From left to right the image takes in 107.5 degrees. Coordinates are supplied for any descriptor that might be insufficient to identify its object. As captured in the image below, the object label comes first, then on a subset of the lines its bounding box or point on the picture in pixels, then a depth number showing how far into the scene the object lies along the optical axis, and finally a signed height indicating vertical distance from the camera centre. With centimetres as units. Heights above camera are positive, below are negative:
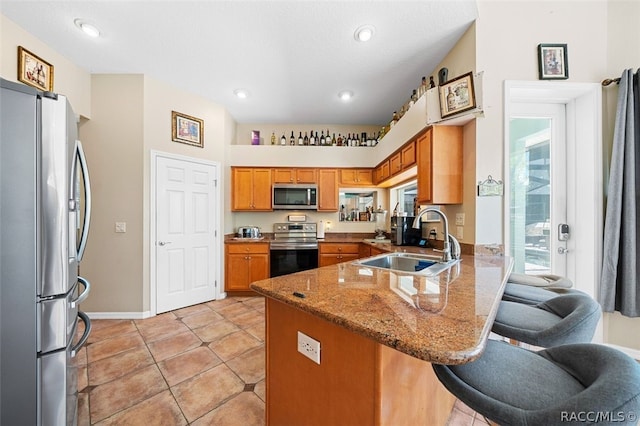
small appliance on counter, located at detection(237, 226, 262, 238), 394 -34
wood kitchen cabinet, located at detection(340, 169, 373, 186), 402 +61
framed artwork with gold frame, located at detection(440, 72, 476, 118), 189 +99
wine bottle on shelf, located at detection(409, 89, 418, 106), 258 +128
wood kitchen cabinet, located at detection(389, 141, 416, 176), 255 +65
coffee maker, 295 -25
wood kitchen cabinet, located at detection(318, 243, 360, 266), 366 -62
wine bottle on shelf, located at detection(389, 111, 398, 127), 318 +127
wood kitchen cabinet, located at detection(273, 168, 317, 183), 394 +63
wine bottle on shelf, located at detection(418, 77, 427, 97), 243 +131
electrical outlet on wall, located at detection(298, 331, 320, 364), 90 -53
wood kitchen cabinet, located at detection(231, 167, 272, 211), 386 +39
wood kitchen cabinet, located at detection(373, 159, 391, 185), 336 +62
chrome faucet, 159 -24
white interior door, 294 -28
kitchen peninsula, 66 -42
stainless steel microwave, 392 +27
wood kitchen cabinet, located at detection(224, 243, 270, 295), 353 -80
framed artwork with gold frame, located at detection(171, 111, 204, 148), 304 +111
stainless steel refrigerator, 96 -19
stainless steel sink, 174 -38
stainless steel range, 360 -67
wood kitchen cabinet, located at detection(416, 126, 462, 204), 214 +44
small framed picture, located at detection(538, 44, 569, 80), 197 +128
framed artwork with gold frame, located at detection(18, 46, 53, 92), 211 +133
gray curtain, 187 +3
